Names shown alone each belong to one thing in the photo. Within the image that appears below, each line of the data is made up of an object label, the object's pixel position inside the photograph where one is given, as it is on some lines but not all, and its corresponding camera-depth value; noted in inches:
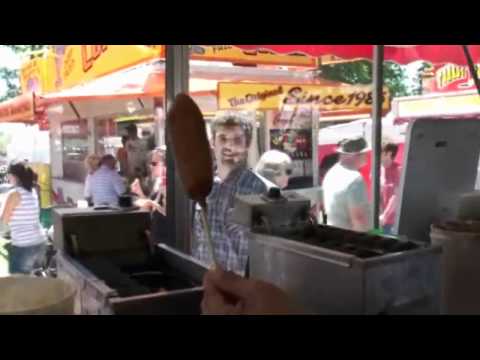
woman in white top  167.0
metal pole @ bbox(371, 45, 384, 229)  96.4
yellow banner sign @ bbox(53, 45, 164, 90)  134.6
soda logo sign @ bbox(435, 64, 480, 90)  244.0
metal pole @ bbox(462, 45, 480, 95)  58.6
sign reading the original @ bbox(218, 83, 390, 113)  153.1
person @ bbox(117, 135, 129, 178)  211.5
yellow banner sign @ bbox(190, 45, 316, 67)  144.3
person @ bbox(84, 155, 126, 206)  189.9
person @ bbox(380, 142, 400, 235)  191.0
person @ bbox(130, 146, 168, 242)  163.2
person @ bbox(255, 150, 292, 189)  144.8
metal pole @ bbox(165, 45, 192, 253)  77.5
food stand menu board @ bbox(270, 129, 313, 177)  177.5
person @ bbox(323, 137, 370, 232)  128.3
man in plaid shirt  81.7
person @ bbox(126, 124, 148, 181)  200.7
